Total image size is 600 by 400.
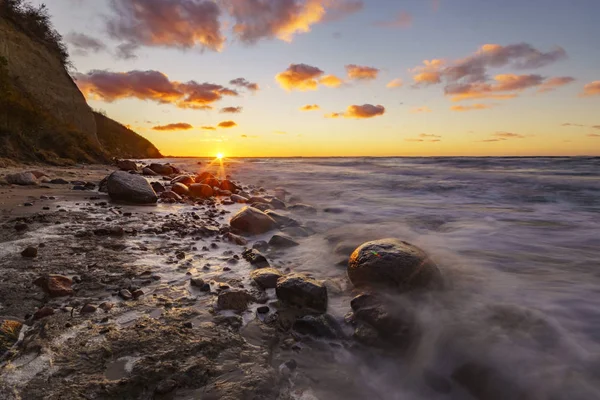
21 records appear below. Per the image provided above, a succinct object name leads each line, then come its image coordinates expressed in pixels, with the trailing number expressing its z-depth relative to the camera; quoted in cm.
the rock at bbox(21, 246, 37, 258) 346
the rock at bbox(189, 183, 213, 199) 1083
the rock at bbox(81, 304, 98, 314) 262
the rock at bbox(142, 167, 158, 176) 1728
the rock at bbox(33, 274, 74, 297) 281
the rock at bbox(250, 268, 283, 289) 363
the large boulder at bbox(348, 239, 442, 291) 360
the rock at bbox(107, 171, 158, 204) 777
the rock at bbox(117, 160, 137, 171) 1766
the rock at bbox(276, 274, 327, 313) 322
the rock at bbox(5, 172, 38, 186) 800
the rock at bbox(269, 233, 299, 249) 548
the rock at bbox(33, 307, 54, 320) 243
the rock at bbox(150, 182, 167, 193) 1016
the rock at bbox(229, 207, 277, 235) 625
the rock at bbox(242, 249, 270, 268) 435
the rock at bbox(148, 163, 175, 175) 1895
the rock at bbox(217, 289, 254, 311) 305
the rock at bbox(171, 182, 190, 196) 1024
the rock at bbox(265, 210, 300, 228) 703
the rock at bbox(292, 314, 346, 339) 281
